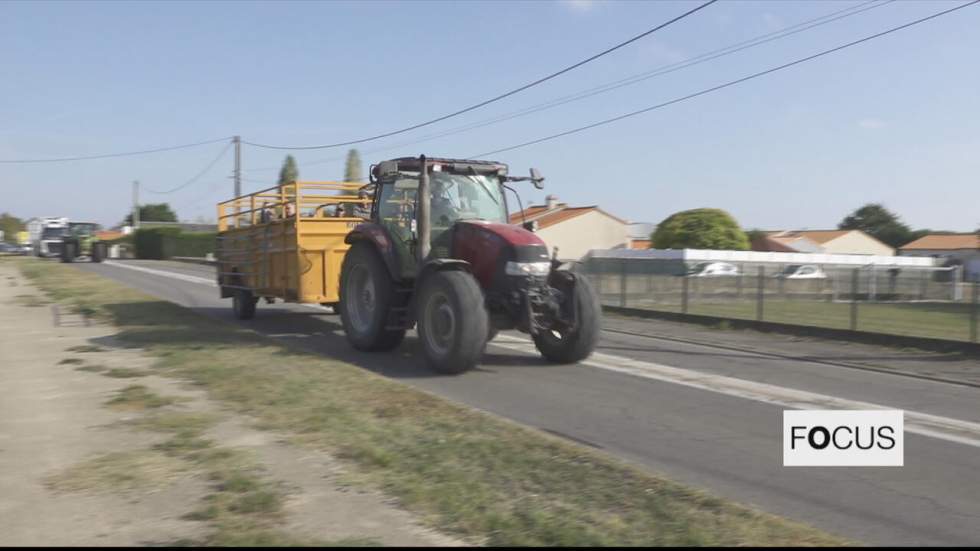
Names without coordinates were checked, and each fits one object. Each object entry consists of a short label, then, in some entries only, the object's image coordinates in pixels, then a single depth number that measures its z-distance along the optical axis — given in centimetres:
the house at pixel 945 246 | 7373
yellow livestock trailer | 1347
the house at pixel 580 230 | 6278
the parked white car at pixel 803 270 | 2810
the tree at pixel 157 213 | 12988
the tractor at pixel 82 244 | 4716
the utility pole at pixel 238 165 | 5497
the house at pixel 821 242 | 6838
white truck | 5188
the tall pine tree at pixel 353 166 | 7600
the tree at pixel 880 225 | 10188
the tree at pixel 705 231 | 5153
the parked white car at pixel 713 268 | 3026
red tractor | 1016
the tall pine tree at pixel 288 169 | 8306
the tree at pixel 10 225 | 9931
